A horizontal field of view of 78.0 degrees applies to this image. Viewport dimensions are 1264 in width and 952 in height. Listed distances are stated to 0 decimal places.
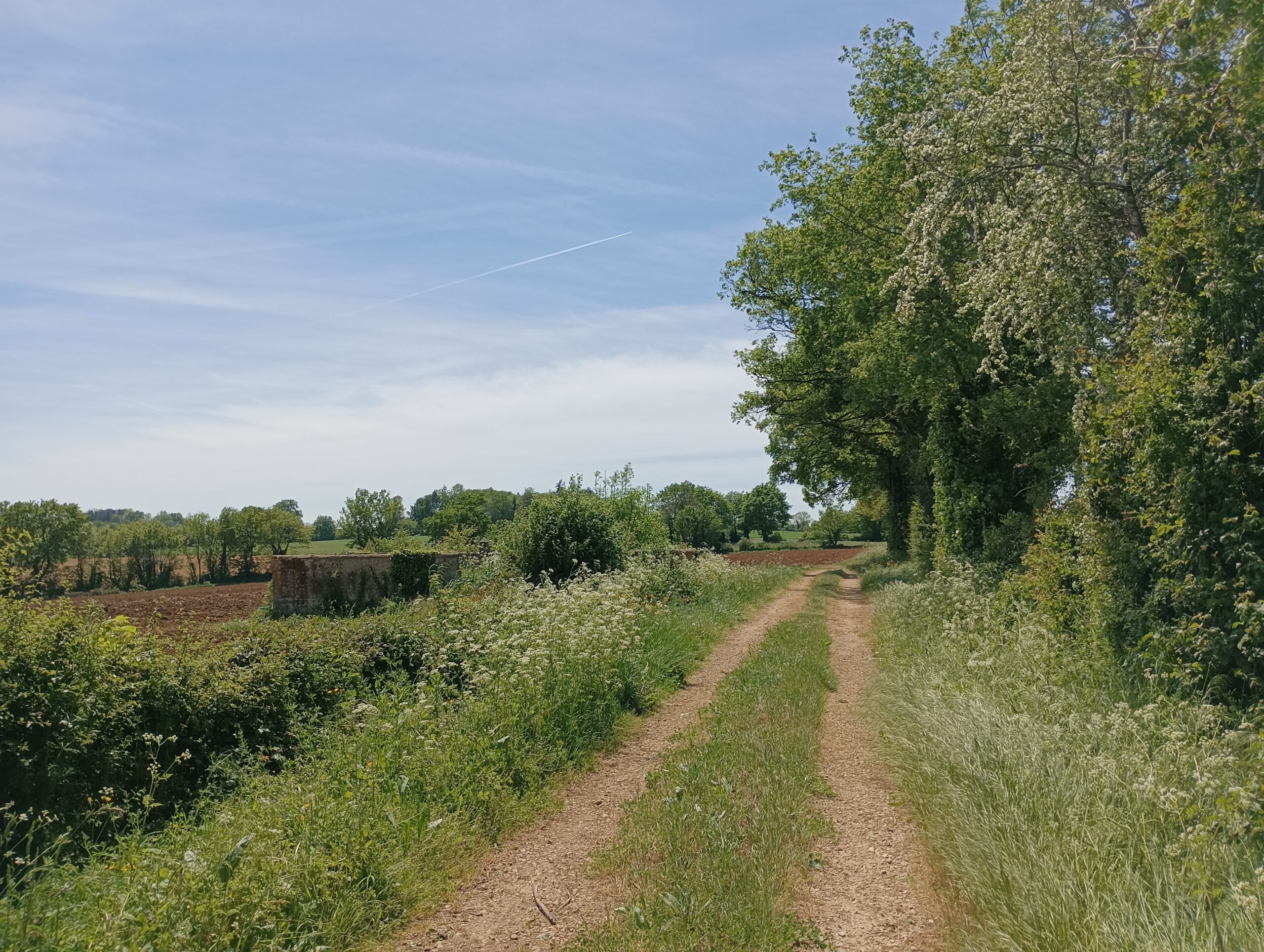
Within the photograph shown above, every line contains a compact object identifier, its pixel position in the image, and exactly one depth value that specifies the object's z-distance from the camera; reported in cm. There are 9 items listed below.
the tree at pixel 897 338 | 1616
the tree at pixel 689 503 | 6902
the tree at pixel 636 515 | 2389
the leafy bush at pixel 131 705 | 785
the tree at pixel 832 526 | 7812
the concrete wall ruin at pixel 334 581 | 2489
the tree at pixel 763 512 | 10956
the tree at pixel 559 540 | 2033
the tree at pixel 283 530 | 6519
